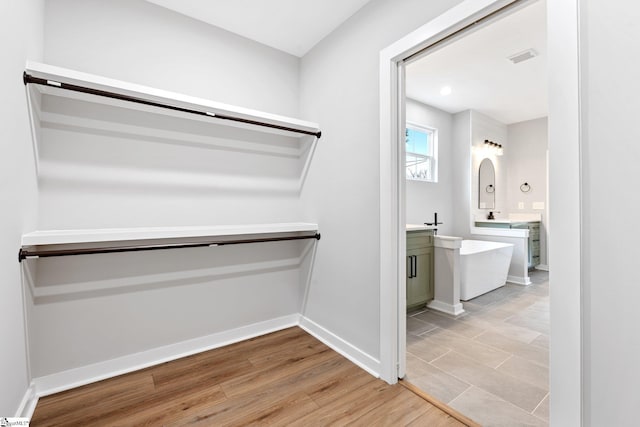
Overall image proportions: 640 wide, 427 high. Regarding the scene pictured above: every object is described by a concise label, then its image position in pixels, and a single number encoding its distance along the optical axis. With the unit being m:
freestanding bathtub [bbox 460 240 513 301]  3.24
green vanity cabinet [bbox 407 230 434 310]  2.90
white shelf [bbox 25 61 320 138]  1.45
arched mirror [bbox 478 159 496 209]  4.84
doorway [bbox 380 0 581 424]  1.03
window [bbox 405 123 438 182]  4.21
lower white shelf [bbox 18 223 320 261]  1.46
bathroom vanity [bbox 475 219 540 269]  4.43
